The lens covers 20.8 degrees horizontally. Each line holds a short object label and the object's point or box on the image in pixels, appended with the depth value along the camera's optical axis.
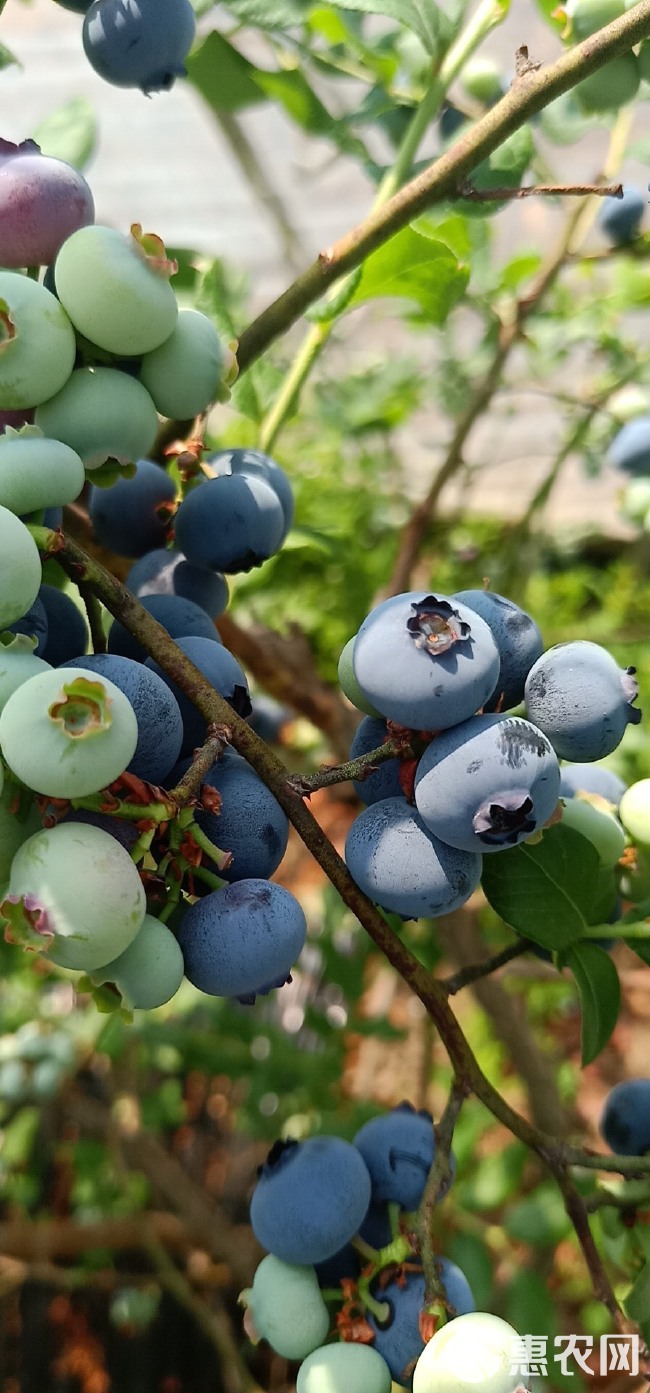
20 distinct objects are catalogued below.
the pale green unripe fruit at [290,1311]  0.22
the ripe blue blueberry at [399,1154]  0.23
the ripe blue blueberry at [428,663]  0.19
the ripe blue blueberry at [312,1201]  0.22
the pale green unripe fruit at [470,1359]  0.19
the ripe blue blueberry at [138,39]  0.23
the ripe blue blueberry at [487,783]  0.19
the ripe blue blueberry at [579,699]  0.20
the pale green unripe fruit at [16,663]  0.18
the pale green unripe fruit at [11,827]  0.18
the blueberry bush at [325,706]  0.19
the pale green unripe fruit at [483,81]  0.34
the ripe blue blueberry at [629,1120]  0.25
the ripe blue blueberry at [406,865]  0.20
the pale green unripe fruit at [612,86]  0.25
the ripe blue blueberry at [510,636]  0.21
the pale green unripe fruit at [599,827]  0.23
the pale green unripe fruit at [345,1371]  0.21
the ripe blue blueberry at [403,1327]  0.21
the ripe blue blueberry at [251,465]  0.24
